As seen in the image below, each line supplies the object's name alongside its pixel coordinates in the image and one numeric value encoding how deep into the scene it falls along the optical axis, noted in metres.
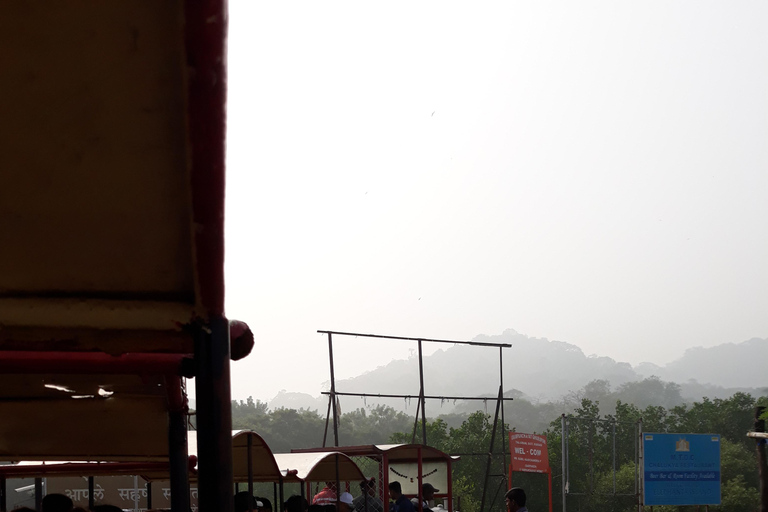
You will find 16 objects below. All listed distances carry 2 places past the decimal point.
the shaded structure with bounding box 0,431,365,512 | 5.12
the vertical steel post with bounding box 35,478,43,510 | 5.68
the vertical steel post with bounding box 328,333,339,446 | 14.30
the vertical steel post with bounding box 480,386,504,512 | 15.43
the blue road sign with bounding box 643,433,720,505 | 17.00
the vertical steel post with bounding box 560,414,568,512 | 16.72
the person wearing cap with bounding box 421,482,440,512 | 11.38
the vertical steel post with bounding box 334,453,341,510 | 9.01
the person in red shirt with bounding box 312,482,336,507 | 11.29
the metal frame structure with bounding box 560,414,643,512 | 16.82
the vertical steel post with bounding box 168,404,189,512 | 2.68
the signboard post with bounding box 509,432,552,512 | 18.22
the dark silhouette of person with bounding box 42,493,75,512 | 5.15
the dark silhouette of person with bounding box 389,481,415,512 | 10.43
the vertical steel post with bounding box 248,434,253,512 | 6.56
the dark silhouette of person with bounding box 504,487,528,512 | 7.83
